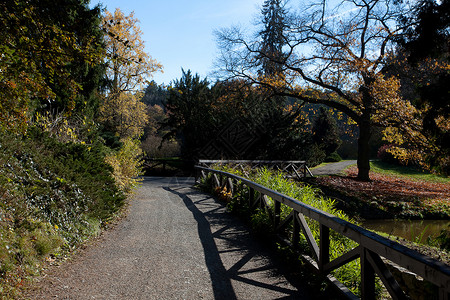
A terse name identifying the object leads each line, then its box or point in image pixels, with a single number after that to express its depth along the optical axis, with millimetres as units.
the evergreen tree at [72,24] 4297
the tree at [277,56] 17172
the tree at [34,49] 4141
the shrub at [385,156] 30003
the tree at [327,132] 34562
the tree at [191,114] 22531
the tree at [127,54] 26006
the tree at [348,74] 14008
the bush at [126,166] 9445
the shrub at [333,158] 33750
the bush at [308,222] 3705
